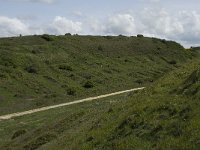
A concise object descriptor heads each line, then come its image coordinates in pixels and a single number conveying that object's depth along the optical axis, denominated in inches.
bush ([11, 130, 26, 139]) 1277.1
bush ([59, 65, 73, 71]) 3191.4
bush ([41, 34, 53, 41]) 3856.5
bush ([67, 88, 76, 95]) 2600.9
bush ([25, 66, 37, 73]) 2945.4
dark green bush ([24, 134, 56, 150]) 1010.1
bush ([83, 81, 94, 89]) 2851.9
